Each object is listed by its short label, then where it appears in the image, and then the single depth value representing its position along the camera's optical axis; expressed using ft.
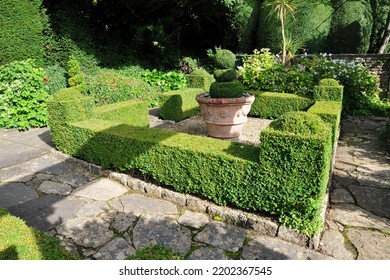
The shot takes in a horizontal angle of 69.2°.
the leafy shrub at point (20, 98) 23.62
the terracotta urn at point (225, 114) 19.21
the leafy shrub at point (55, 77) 28.73
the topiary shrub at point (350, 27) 40.65
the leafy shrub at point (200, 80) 34.04
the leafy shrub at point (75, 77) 30.03
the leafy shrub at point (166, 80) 36.76
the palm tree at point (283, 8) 36.91
